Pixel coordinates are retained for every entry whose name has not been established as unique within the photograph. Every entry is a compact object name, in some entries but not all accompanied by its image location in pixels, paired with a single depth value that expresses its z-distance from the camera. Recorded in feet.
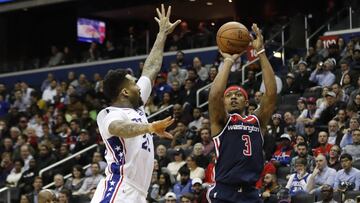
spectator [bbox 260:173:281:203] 42.75
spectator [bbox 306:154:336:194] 43.14
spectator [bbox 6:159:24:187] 61.03
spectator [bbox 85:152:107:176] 55.69
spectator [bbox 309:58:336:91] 57.26
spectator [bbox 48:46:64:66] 88.89
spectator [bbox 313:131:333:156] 46.11
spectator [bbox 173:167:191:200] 48.11
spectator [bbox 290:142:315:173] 44.93
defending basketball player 22.27
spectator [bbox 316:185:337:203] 40.32
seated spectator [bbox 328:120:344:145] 47.57
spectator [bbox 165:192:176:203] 45.19
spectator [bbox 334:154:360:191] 42.11
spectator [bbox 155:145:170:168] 52.70
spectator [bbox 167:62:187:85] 67.56
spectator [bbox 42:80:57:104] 76.92
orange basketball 25.81
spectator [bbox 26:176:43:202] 55.44
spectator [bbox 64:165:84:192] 54.85
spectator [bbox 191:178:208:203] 44.78
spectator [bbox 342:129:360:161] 45.70
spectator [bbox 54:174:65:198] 54.80
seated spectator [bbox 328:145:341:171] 44.06
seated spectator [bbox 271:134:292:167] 47.60
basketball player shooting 23.97
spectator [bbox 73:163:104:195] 53.42
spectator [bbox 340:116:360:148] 45.91
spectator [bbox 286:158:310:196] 43.27
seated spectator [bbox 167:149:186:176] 51.34
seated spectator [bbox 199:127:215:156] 51.98
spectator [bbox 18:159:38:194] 58.65
